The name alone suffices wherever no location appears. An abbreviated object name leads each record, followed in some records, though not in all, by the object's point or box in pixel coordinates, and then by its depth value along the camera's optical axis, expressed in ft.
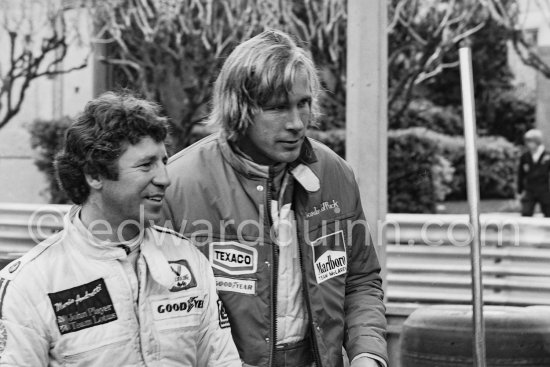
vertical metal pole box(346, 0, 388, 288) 23.04
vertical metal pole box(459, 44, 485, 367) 17.43
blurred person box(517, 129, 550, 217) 63.74
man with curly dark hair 11.61
